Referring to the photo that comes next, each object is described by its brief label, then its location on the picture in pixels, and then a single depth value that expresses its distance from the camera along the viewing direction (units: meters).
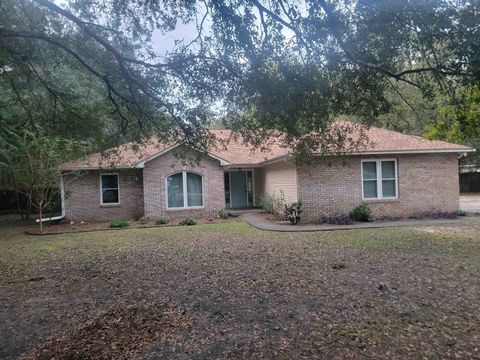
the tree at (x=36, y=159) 14.38
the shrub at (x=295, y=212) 14.92
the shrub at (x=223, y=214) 17.83
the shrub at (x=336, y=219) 14.76
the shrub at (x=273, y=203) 17.20
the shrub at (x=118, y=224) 16.17
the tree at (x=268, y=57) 5.86
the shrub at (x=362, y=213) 15.12
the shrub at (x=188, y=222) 16.44
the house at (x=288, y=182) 15.59
